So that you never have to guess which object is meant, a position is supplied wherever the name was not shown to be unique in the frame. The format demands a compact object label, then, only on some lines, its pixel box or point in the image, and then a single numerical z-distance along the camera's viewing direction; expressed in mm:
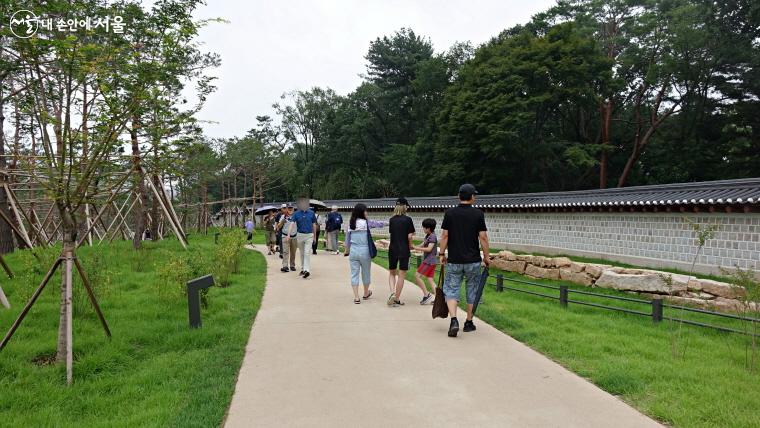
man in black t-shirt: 5934
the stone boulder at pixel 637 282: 9484
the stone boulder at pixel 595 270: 10984
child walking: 7812
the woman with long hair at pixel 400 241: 7816
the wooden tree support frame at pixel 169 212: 16592
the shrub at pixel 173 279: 7977
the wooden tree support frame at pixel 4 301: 6965
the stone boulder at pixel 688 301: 8664
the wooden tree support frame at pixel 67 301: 4617
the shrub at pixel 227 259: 10461
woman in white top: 8047
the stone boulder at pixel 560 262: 12258
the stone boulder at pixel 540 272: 12461
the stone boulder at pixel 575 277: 11334
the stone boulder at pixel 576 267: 11646
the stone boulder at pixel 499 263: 14453
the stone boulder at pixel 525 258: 13336
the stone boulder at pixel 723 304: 8320
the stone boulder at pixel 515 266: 13643
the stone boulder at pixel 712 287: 8484
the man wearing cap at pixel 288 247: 12492
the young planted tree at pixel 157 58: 5719
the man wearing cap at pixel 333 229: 17703
